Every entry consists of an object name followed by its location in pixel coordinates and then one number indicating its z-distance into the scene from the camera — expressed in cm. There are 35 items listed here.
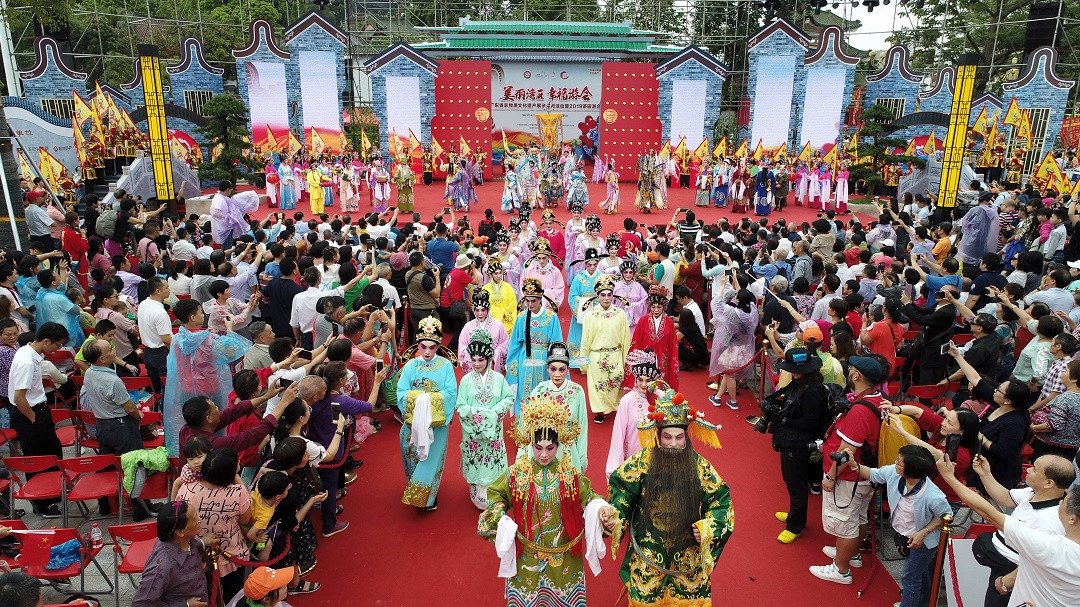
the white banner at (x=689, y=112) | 2459
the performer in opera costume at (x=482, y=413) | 532
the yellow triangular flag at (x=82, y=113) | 1838
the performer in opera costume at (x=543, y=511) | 387
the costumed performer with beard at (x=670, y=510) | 361
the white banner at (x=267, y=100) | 2273
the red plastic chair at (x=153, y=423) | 563
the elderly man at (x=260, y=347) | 567
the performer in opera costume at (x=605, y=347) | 704
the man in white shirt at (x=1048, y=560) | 302
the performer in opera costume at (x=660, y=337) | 676
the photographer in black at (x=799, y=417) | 492
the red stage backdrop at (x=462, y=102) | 2433
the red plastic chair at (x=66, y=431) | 545
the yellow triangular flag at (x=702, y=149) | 2350
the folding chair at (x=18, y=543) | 398
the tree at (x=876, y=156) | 1935
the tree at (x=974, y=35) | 2706
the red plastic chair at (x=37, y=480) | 473
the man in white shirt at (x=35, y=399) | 523
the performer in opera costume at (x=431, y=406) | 535
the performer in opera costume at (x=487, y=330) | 628
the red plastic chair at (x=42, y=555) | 395
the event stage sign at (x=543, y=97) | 2797
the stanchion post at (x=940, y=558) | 392
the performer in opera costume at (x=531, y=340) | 662
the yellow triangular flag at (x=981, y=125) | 2008
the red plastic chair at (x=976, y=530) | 407
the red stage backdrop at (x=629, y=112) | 2448
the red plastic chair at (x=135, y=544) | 400
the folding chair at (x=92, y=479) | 477
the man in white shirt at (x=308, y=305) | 706
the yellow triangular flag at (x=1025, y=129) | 2045
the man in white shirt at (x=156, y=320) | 625
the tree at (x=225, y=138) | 1925
